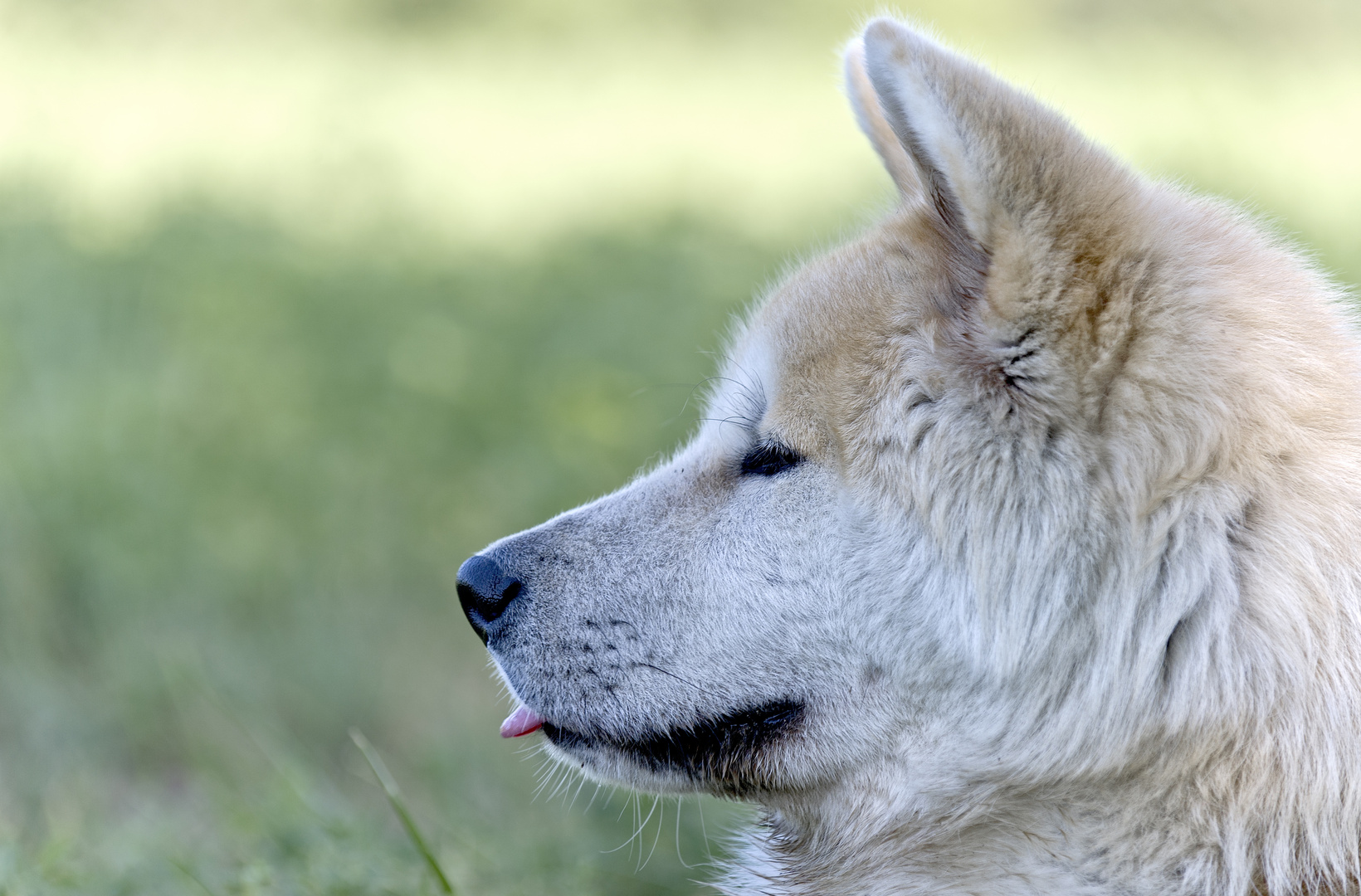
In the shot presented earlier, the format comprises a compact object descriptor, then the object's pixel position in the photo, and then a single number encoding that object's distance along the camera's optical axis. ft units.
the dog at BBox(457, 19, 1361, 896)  11.35
